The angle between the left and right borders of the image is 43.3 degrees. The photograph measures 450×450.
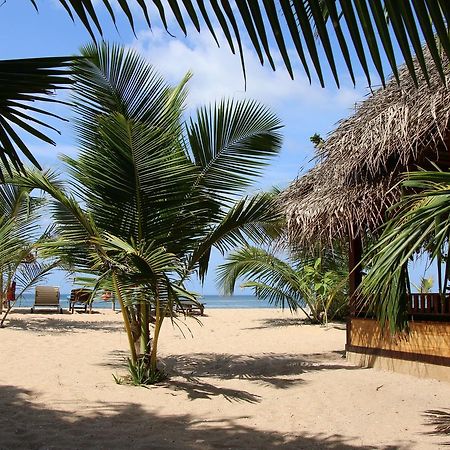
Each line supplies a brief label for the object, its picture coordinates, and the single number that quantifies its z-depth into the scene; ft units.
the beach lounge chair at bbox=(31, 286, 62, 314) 59.06
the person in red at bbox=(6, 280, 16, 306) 44.78
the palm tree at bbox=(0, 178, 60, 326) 35.29
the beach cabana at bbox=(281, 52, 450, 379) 20.18
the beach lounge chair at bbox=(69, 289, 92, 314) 60.09
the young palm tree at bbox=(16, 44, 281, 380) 19.01
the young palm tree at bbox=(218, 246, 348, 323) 43.42
